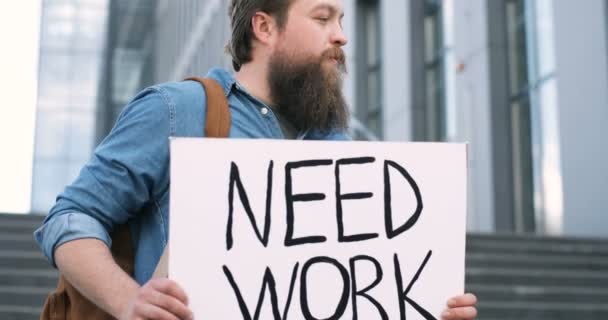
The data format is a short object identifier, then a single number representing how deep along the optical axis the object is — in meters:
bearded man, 3.29
